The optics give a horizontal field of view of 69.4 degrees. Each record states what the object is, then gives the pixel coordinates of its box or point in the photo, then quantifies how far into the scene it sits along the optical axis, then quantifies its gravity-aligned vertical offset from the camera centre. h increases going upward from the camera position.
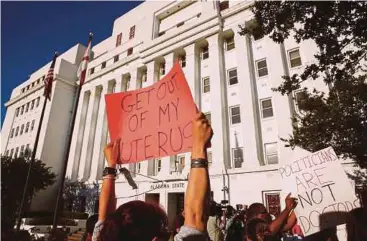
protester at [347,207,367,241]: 3.29 -0.19
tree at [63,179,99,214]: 27.59 +1.22
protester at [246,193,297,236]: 2.97 -0.09
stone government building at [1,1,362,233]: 19.12 +10.18
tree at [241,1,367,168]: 7.09 +4.35
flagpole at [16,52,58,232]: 15.91 +7.15
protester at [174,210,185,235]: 5.43 -0.24
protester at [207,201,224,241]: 6.16 -0.47
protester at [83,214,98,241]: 4.25 -0.29
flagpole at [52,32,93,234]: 9.66 +1.00
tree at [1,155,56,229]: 23.91 +2.43
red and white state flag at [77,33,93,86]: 11.70 +5.98
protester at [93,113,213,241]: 1.44 -0.04
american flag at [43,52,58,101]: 15.91 +7.15
